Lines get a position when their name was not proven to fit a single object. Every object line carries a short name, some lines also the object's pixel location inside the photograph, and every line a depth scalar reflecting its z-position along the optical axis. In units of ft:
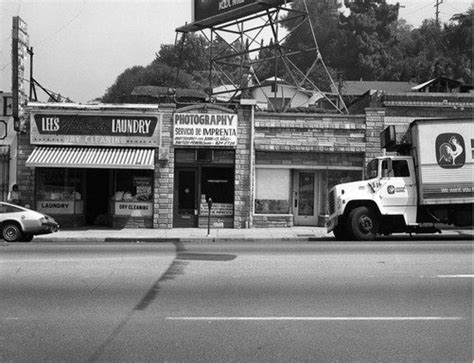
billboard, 71.31
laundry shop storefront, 64.75
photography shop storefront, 66.74
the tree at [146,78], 190.80
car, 52.21
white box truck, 50.90
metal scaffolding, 73.00
